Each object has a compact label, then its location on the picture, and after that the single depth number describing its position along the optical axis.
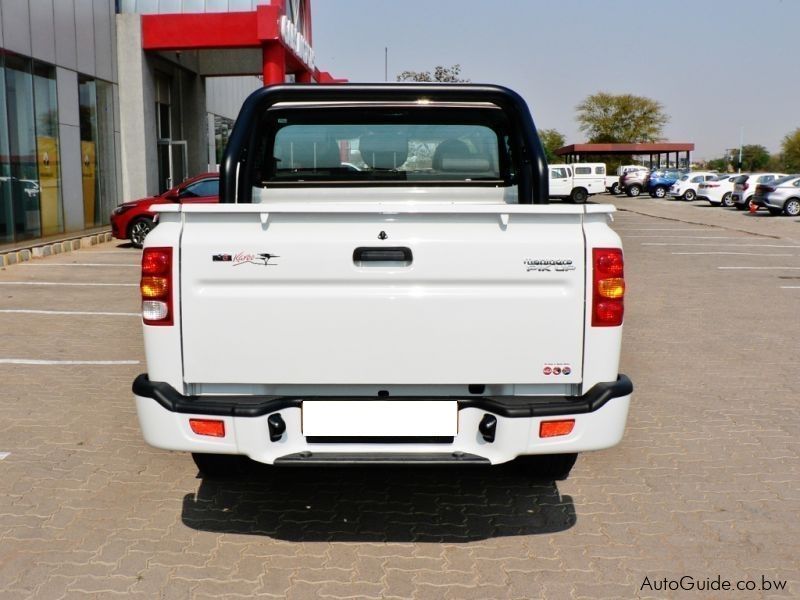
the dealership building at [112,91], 17.33
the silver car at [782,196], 31.09
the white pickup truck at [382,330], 3.39
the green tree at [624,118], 94.12
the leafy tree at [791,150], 95.39
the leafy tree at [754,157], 115.19
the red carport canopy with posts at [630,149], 63.12
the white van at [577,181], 42.38
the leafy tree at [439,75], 60.40
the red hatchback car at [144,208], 17.77
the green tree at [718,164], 114.16
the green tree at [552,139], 112.94
